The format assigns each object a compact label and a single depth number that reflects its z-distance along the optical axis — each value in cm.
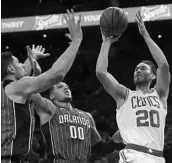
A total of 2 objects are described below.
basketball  824
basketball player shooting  747
